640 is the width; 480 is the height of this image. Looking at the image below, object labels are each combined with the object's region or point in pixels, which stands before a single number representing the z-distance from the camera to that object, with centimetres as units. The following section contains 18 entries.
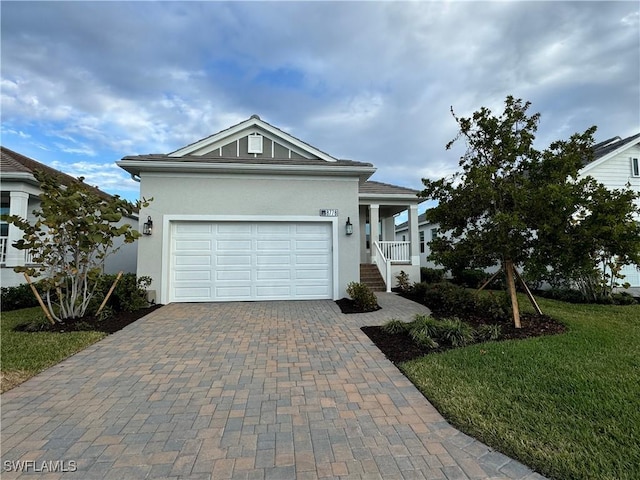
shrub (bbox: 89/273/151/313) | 788
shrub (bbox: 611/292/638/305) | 914
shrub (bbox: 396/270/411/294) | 1208
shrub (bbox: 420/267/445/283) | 1376
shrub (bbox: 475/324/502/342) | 540
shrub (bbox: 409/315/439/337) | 541
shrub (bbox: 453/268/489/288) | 1371
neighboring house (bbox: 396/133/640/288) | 1303
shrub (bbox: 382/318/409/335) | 581
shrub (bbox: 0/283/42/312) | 930
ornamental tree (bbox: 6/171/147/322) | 624
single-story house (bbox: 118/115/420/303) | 893
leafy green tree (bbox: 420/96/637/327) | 550
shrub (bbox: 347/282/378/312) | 809
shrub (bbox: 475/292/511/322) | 669
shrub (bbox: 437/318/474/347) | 520
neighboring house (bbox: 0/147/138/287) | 1004
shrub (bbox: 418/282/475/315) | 755
